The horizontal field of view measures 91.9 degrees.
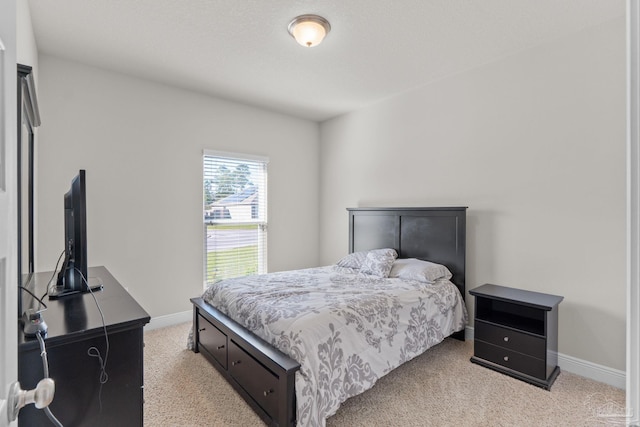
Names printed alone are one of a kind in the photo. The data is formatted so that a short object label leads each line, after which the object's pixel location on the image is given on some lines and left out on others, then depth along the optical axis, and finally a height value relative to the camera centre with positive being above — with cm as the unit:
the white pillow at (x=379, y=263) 312 -54
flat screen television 147 -18
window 377 -5
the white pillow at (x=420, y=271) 293 -59
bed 175 -79
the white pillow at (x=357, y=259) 339 -54
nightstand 226 -95
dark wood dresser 105 -57
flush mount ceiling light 226 +137
